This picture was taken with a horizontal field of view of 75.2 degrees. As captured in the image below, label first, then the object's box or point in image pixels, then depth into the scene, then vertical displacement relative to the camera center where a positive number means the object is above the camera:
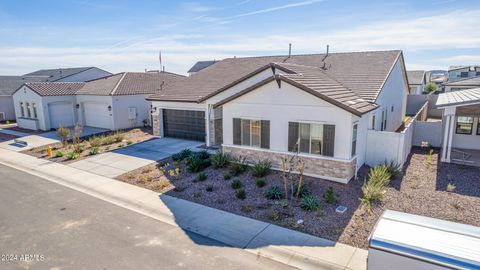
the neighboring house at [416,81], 42.69 -0.43
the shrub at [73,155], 17.12 -4.13
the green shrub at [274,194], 11.06 -4.04
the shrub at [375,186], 10.59 -3.80
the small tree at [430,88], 51.59 -1.67
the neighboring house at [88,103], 25.20 -1.94
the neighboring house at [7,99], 32.91 -1.96
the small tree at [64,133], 20.23 -3.40
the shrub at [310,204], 10.04 -4.03
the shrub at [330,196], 10.62 -4.03
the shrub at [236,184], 12.09 -4.05
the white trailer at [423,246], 5.34 -2.99
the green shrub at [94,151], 17.97 -4.08
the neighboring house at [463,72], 56.33 +1.08
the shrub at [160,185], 12.47 -4.23
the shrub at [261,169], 13.13 -3.78
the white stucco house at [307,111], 12.29 -1.45
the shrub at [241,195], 11.16 -4.11
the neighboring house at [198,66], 58.39 +2.50
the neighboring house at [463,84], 32.34 -0.69
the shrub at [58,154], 17.62 -4.12
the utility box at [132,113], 25.52 -2.70
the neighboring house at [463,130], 14.38 -2.86
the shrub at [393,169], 12.97 -3.77
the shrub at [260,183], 12.14 -4.03
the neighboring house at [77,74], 36.94 +0.71
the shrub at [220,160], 14.45 -3.73
